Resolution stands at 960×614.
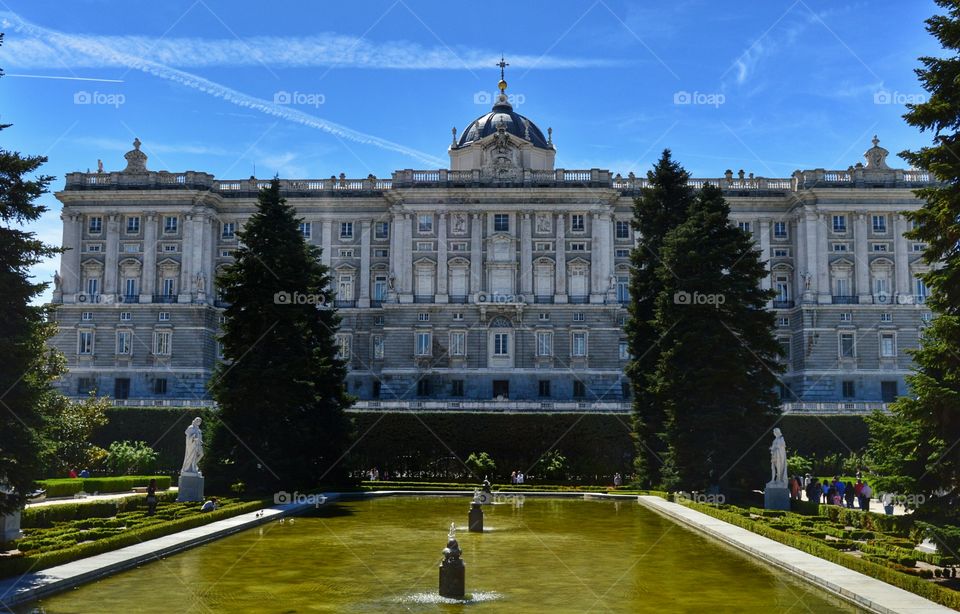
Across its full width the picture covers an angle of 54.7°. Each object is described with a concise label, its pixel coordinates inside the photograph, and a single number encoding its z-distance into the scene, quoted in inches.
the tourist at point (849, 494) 1517.0
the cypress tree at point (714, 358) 1515.7
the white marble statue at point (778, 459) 1374.3
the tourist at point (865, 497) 1432.3
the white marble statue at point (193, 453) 1363.2
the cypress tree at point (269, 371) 1517.0
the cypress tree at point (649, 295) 1808.6
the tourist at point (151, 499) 1172.5
